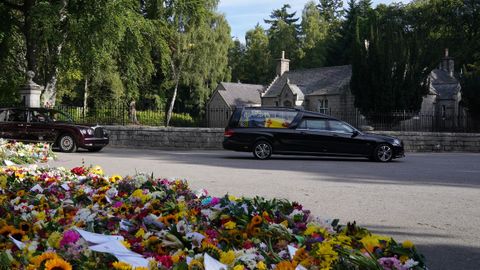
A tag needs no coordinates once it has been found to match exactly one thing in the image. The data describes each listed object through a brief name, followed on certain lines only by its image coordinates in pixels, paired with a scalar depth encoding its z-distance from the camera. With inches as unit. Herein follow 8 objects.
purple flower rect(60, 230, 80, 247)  103.5
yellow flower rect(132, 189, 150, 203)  168.4
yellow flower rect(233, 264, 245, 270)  90.7
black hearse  642.8
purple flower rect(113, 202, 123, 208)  157.1
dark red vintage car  725.3
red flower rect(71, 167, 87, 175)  272.5
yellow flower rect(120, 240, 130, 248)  105.6
